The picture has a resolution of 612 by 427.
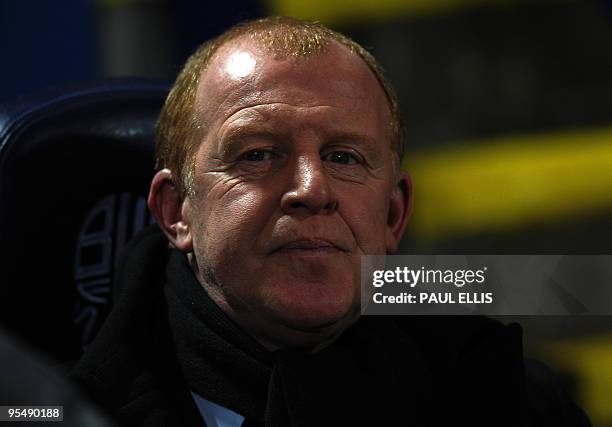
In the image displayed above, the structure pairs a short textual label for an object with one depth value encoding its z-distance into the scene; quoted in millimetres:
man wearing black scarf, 2192
